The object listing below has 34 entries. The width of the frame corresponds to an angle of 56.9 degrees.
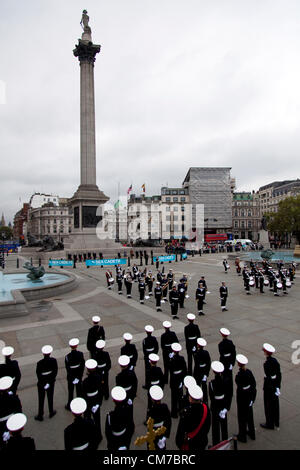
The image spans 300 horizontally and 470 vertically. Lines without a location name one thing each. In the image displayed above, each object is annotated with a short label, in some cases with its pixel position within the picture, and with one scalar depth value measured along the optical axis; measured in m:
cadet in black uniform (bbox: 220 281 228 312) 11.98
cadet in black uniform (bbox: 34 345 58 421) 5.05
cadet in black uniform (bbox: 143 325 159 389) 6.16
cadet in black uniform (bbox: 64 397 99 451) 3.29
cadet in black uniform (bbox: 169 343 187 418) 5.10
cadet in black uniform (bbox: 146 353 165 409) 4.78
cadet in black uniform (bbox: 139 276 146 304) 13.65
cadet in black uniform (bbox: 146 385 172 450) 3.70
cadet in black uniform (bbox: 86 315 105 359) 7.01
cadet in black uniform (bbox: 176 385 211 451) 3.38
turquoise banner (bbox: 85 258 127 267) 27.94
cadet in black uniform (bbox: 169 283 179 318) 11.02
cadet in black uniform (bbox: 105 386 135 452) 3.54
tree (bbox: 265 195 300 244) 54.44
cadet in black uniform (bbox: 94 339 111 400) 5.59
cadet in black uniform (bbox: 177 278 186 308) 12.69
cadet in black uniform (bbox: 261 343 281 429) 4.64
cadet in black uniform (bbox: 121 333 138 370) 5.79
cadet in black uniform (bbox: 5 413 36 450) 3.04
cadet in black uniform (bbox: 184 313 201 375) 6.84
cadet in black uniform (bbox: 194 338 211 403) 5.30
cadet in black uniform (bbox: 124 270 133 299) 14.70
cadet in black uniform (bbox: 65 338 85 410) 5.37
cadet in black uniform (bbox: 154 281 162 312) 12.58
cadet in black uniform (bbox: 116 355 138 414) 4.68
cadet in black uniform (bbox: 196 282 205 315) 11.41
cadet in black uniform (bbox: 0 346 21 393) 5.07
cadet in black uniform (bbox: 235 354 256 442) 4.41
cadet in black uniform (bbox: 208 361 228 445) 4.29
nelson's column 36.16
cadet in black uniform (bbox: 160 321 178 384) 6.38
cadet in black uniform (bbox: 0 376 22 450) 4.04
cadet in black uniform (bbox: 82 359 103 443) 4.35
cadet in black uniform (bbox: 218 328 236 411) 5.63
